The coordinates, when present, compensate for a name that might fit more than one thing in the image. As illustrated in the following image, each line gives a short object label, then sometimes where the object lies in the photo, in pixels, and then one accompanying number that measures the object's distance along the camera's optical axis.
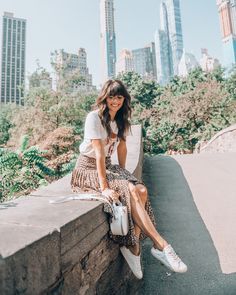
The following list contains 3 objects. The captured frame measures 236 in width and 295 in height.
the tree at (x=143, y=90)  24.36
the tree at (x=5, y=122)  30.40
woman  2.26
